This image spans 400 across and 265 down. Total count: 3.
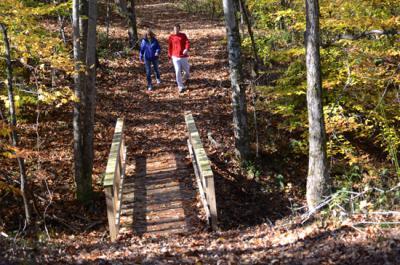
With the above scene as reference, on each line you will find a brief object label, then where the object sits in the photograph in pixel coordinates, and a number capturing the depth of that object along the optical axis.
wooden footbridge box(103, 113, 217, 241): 7.92
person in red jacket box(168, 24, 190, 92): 14.02
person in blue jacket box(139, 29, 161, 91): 14.47
